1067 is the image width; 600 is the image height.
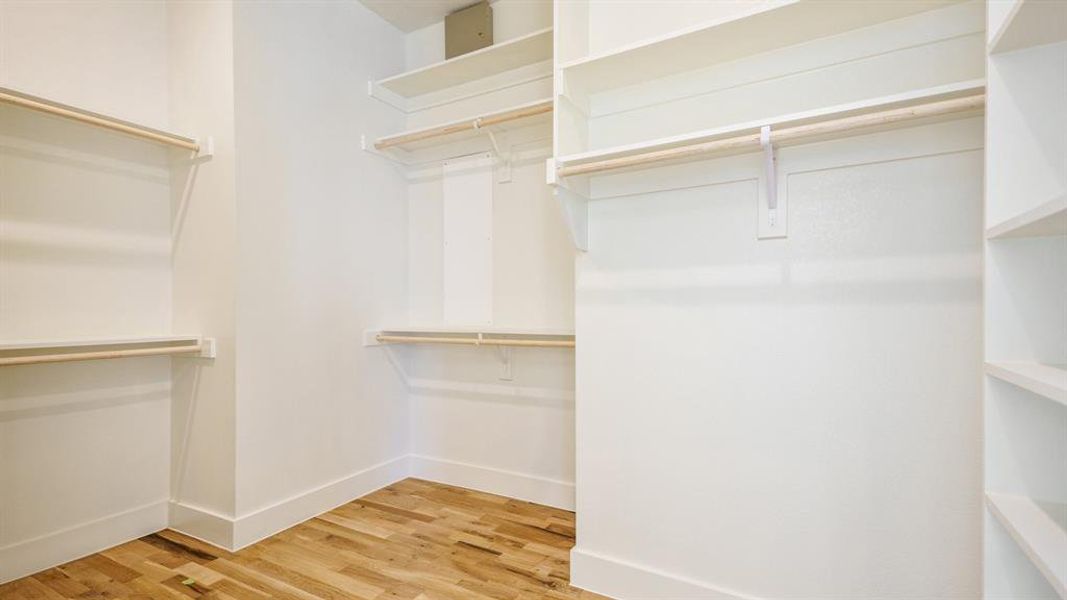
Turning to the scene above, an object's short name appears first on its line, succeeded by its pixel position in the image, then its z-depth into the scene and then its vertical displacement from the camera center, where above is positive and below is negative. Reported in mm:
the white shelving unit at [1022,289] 980 +18
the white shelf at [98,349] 1722 -184
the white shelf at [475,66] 2430 +1271
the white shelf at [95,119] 1708 +709
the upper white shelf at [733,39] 1410 +826
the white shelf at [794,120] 1207 +500
